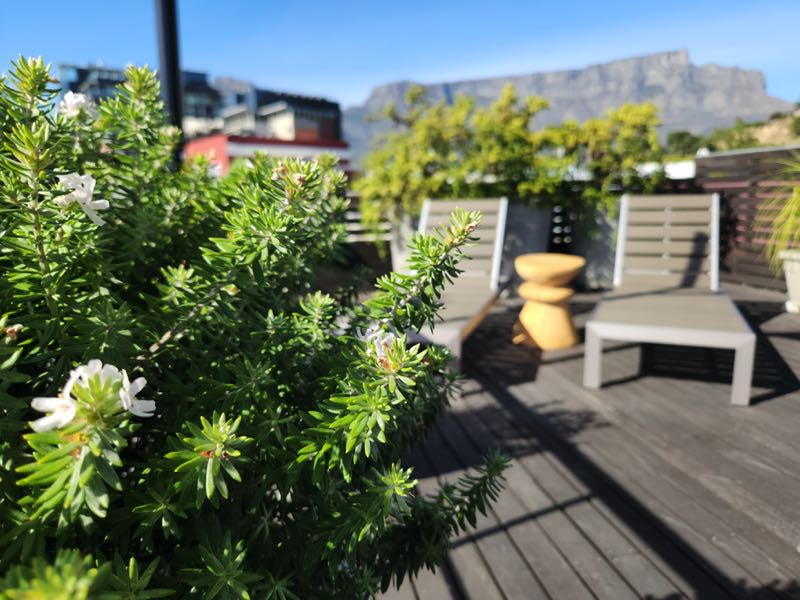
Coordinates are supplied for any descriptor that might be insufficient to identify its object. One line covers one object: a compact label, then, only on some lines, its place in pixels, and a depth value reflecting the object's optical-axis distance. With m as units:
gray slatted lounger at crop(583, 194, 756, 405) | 3.09
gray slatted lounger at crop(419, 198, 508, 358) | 3.37
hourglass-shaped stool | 4.26
